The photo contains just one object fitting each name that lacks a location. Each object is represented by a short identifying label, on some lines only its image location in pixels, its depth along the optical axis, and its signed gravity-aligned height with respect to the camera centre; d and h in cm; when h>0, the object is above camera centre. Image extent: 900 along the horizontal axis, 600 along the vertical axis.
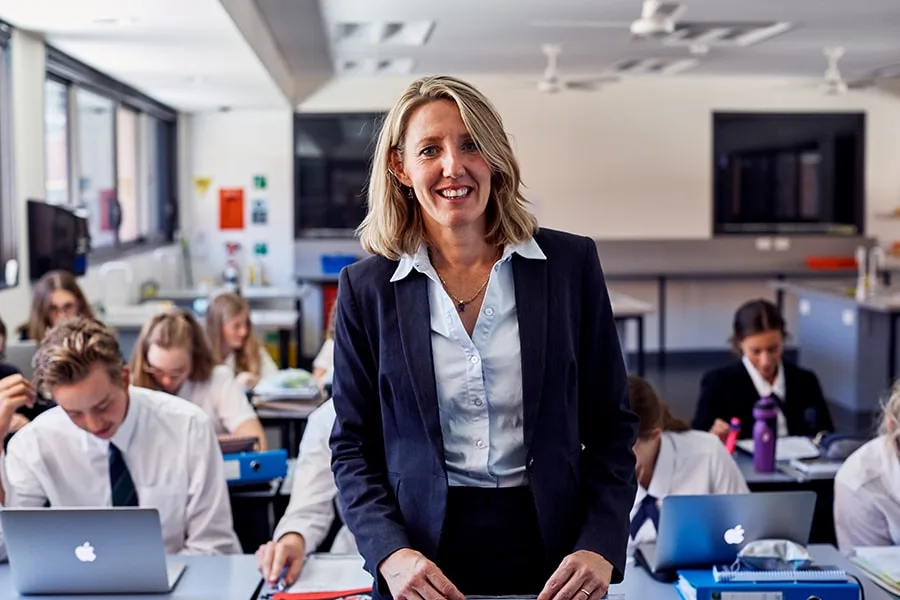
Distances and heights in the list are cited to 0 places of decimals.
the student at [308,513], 230 -71
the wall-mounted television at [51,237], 547 -9
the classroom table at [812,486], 340 -86
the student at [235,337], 522 -59
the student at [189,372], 382 -56
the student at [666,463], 275 -65
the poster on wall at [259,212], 997 +9
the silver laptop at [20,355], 430 -56
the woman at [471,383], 155 -24
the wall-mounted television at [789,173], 1023 +51
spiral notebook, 209 -70
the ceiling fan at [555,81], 795 +130
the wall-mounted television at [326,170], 1001 +50
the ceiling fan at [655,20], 560 +110
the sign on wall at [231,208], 991 +13
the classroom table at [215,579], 222 -79
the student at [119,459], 263 -62
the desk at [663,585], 219 -78
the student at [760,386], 424 -66
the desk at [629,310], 736 -61
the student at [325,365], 492 -71
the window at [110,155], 645 +50
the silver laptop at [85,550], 209 -67
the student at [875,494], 268 -69
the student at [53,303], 487 -39
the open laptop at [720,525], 218 -64
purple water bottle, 345 -70
